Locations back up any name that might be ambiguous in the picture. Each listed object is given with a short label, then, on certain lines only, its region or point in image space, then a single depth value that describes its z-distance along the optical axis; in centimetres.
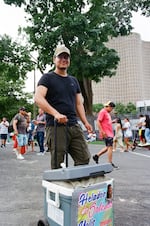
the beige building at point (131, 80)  9528
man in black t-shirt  320
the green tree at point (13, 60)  2211
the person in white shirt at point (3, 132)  1557
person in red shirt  715
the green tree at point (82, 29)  1966
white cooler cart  247
